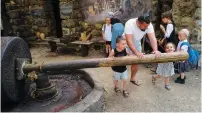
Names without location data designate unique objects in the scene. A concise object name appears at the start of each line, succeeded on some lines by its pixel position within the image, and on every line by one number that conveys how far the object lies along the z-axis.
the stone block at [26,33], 8.98
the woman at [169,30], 5.43
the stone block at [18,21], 8.84
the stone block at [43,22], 8.69
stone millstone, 3.56
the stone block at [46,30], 8.74
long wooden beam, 3.84
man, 4.25
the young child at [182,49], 4.90
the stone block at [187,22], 6.08
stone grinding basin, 3.66
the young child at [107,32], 6.35
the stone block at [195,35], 5.99
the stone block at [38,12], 8.59
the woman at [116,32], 4.98
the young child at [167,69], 4.67
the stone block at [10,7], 8.61
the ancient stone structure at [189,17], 5.95
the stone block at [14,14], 8.70
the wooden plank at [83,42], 7.28
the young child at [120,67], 4.36
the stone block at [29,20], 8.83
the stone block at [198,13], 5.84
